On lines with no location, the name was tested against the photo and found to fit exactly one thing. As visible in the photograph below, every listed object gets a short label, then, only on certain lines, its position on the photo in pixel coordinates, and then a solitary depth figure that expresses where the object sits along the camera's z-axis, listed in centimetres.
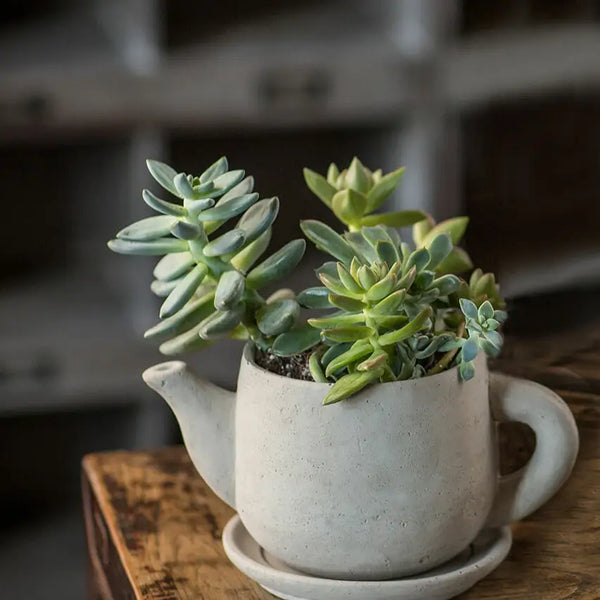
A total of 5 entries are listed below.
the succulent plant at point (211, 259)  96
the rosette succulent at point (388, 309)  94
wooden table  100
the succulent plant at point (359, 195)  101
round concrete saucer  97
